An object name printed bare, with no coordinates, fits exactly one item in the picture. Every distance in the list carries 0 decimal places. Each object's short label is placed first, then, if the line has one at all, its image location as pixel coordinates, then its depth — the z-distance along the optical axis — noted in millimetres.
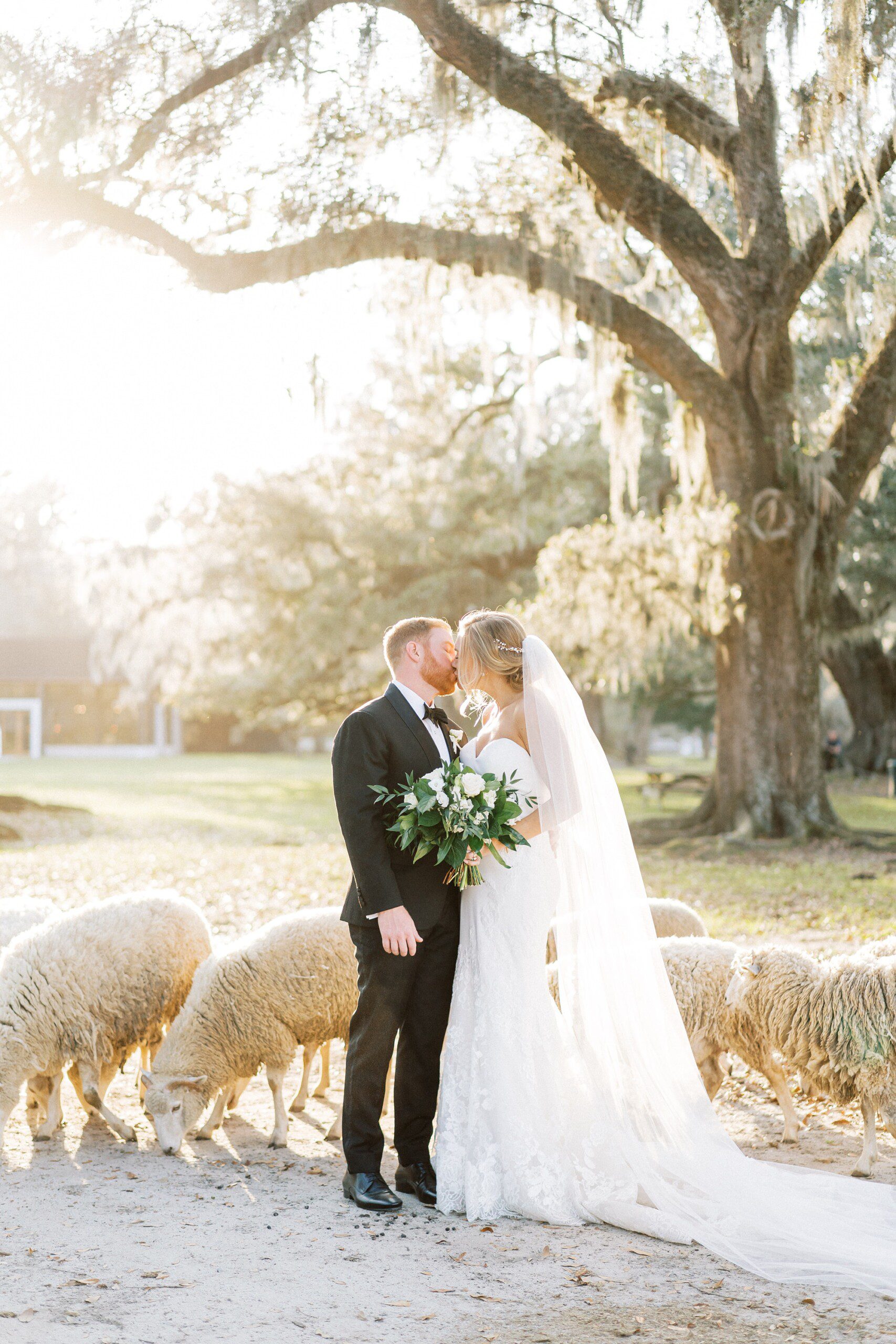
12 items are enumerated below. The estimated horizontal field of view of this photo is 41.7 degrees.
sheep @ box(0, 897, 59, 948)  6754
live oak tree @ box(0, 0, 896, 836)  11602
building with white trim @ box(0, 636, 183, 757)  53344
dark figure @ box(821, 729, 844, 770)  35750
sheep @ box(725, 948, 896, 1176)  4961
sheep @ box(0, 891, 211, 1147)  5516
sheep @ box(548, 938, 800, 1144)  5500
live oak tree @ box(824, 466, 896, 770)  23891
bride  4379
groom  4625
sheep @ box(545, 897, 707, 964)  6707
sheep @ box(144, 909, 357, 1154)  5477
